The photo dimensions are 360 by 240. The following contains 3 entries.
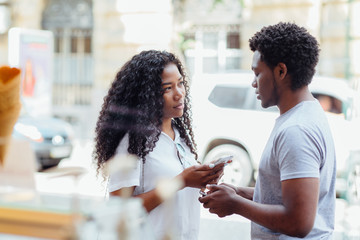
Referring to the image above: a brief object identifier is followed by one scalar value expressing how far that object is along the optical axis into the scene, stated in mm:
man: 3604
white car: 8909
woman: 3895
